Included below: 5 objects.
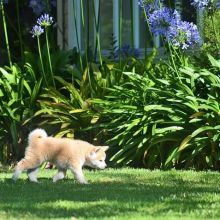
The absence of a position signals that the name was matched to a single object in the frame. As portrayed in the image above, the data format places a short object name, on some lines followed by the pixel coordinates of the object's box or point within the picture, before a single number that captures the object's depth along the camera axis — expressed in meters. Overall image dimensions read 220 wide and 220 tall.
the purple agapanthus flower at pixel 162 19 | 19.28
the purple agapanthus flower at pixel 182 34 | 19.30
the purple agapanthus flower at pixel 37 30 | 21.38
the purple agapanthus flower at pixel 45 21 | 20.82
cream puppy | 16.33
